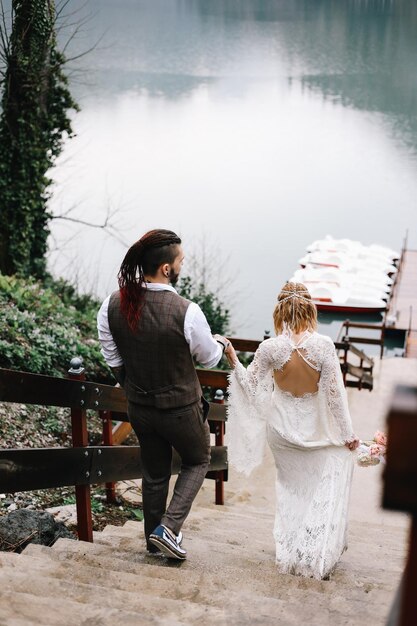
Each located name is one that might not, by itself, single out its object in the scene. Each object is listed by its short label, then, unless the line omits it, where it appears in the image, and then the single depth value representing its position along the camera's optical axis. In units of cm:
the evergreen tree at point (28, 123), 1284
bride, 365
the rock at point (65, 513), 425
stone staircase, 236
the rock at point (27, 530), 344
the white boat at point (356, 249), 2762
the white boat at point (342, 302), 2378
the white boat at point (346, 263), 2642
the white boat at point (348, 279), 2489
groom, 310
